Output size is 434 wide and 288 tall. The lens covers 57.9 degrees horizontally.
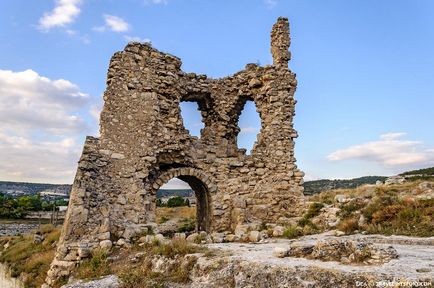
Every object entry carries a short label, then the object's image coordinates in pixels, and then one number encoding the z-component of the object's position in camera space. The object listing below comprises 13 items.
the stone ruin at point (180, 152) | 11.77
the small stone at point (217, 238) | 10.29
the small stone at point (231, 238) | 10.41
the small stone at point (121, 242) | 10.15
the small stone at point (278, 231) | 11.28
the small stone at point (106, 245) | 9.85
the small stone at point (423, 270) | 5.09
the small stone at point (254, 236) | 10.18
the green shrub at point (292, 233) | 10.95
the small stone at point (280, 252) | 6.73
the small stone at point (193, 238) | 10.24
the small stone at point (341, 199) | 13.91
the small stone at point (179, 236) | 9.76
